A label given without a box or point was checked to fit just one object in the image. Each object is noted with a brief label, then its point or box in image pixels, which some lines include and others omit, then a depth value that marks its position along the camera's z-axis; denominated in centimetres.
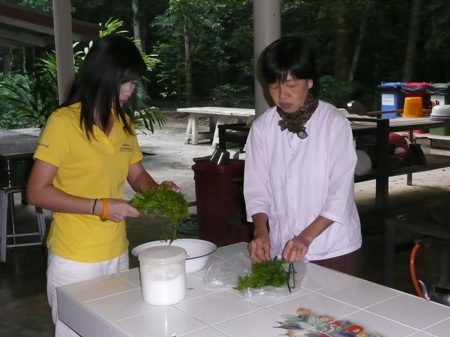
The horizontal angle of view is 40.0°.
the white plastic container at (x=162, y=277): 168
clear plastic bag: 176
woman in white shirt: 204
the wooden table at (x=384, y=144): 591
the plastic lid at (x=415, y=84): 1028
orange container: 714
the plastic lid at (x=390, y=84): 1074
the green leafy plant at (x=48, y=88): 799
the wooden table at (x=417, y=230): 241
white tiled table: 152
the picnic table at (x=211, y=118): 1033
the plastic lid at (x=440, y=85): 1017
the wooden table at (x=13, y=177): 479
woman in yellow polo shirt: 195
